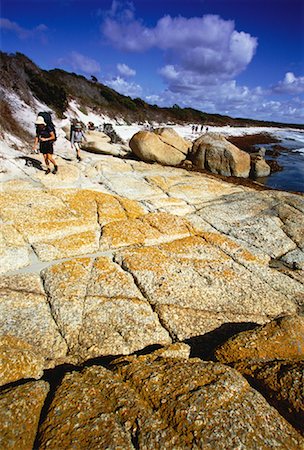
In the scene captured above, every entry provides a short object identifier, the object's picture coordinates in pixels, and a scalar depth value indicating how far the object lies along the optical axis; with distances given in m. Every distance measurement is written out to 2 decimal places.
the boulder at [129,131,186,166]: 21.33
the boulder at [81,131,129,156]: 22.03
